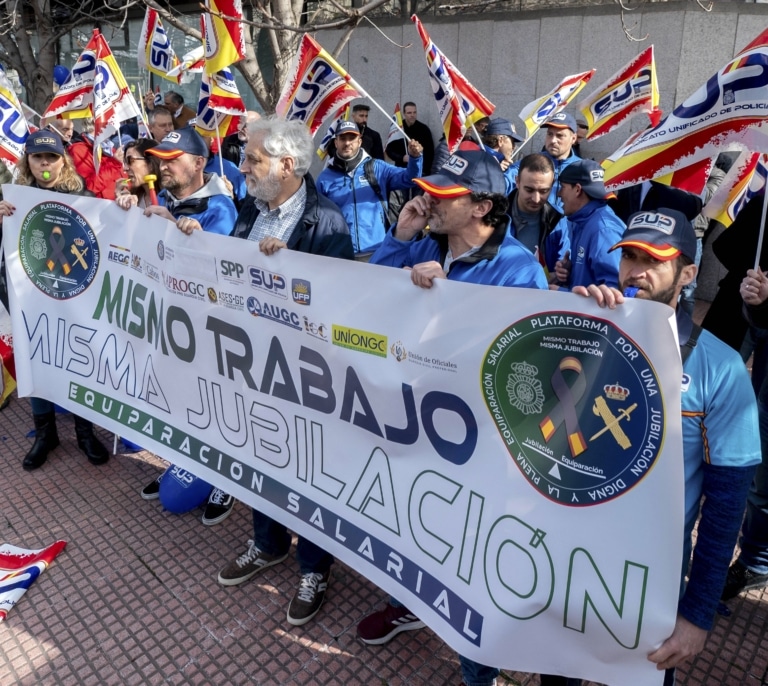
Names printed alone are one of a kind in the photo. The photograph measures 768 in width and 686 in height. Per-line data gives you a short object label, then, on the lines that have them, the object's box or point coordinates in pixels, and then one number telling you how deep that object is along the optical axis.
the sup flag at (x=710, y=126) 2.66
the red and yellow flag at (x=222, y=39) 4.90
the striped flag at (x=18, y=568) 3.21
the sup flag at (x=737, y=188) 3.78
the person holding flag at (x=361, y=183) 5.55
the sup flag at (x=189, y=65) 6.77
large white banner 1.97
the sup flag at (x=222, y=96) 5.30
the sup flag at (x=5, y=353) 4.91
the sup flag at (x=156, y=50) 6.56
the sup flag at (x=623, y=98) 5.11
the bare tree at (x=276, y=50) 5.89
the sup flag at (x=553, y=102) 5.95
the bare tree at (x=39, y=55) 10.45
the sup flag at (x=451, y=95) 4.80
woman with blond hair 4.36
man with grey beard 3.21
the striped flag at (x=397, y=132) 9.17
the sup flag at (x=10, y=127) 5.29
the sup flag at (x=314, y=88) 4.77
